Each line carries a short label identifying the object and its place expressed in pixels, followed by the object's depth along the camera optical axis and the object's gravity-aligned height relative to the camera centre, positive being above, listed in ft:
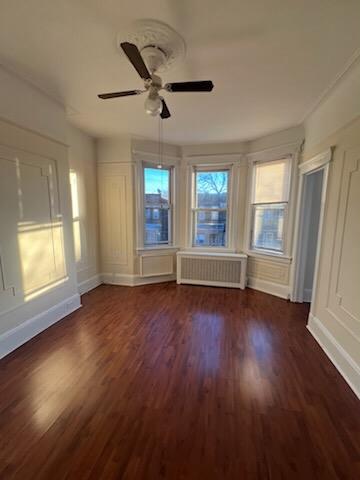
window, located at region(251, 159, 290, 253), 12.43 +0.20
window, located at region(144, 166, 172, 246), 14.25 +0.05
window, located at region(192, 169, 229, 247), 14.70 -0.03
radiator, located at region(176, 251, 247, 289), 13.88 -3.86
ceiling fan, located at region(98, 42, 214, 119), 5.66 +3.09
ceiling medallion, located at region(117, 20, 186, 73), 5.20 +4.12
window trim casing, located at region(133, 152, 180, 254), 13.65 +0.82
